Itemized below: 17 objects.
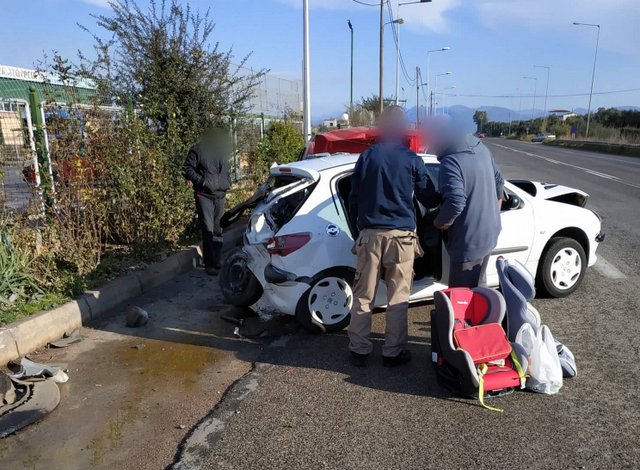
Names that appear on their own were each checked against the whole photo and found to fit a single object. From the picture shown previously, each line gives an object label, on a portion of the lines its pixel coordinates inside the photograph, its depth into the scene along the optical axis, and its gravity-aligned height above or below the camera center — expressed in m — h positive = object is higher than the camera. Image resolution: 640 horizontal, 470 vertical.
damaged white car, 4.54 -1.25
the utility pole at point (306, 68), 13.16 +1.08
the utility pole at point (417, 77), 65.81 +4.16
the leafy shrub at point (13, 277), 4.82 -1.55
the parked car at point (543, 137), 64.62 -3.67
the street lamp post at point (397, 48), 34.34 +4.18
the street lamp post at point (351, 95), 31.44 +1.27
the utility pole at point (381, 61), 28.46 +2.86
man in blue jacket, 3.87 -0.91
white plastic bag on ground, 3.48 -1.68
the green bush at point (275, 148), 11.35 -0.88
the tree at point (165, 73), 8.13 +0.63
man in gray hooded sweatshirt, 3.93 -0.71
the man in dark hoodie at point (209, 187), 6.60 -0.96
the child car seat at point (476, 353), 3.42 -1.61
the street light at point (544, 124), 85.78 -2.54
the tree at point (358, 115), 29.27 -0.27
